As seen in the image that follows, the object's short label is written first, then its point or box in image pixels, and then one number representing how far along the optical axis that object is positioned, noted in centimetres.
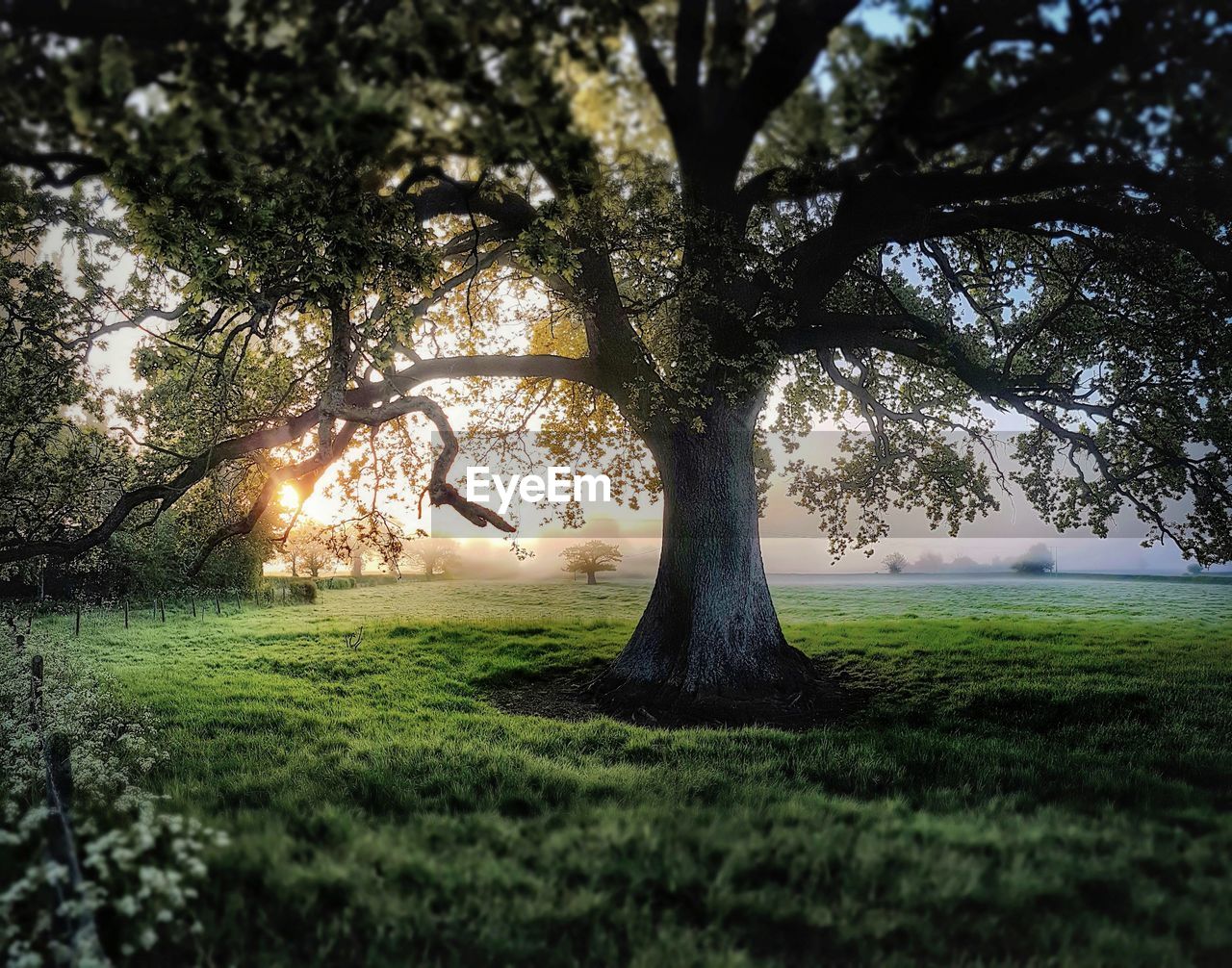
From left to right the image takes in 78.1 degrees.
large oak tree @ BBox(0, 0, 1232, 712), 573
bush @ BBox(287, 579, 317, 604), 3262
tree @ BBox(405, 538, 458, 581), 4759
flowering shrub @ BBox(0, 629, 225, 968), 475
